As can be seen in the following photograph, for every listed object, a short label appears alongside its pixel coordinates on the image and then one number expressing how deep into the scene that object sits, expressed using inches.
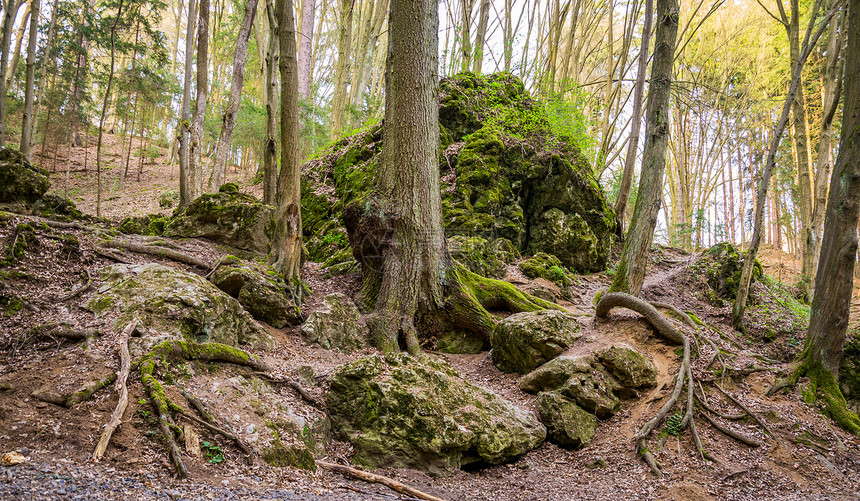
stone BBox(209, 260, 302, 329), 214.1
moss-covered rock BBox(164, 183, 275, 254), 281.4
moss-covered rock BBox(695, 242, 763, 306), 341.4
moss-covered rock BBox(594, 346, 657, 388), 193.6
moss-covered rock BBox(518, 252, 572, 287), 343.9
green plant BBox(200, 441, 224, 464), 107.4
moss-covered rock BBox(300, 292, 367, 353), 217.3
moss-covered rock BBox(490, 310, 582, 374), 217.6
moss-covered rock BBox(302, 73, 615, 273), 367.2
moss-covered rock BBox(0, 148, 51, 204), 215.0
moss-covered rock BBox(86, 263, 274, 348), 148.5
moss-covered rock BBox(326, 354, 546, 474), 150.3
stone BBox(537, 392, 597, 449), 173.5
